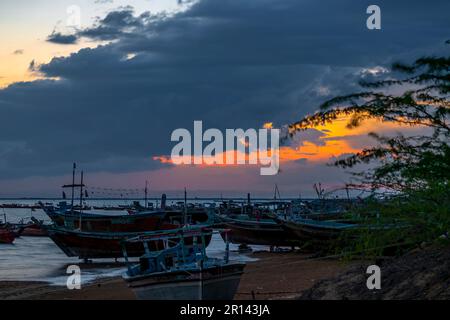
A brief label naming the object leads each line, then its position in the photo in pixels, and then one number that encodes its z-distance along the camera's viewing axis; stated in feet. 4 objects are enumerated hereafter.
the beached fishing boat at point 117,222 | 134.51
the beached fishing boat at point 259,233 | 132.08
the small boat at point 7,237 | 189.37
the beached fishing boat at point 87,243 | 122.83
